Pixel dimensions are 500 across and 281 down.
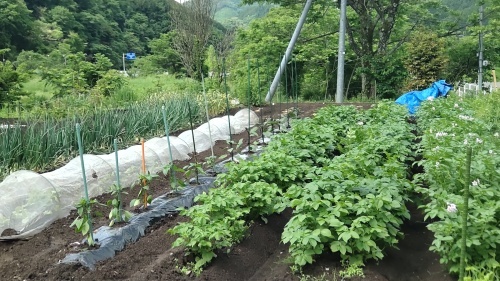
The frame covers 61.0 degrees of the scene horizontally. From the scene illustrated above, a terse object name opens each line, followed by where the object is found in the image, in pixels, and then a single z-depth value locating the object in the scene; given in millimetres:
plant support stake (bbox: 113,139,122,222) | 3749
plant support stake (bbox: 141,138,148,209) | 4082
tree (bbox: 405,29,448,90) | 15086
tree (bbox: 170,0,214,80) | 16906
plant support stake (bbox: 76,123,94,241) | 3365
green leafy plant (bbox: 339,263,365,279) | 2721
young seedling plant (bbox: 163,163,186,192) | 4347
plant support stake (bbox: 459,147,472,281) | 2027
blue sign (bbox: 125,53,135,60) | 35494
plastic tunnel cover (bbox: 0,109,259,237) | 3877
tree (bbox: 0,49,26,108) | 11055
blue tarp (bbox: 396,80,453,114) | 11566
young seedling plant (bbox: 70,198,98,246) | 3258
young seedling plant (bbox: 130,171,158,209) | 3887
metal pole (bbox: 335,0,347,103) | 12188
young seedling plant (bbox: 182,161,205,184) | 4462
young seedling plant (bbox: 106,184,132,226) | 3678
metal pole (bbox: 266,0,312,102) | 11342
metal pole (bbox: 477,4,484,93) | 17078
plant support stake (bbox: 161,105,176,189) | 4432
